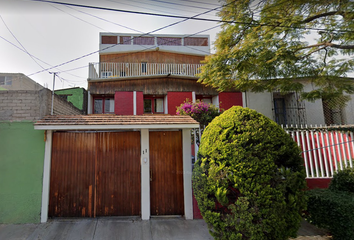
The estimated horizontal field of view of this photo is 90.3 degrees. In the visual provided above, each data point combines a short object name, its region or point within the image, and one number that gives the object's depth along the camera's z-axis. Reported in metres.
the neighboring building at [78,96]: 11.65
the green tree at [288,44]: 6.10
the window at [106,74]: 12.86
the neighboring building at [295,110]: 10.80
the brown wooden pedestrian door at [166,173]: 4.70
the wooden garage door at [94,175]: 4.51
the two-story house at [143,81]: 11.76
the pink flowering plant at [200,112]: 7.96
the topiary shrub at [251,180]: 3.06
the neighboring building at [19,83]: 11.50
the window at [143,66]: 13.98
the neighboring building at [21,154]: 4.29
